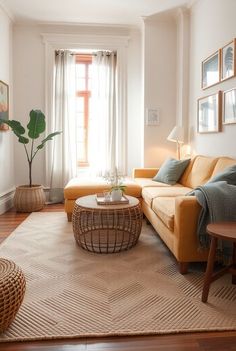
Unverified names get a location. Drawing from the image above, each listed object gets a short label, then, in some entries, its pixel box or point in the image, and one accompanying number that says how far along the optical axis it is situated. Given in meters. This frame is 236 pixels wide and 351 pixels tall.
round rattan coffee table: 2.87
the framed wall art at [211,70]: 3.67
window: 5.54
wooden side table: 1.83
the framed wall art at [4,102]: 4.51
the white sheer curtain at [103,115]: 5.32
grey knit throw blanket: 2.19
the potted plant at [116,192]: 3.11
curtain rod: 5.27
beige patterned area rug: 1.69
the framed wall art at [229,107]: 3.25
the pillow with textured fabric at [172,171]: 4.08
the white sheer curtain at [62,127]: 5.24
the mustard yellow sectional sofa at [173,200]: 2.29
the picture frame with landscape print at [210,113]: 3.64
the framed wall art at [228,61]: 3.25
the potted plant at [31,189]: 4.58
